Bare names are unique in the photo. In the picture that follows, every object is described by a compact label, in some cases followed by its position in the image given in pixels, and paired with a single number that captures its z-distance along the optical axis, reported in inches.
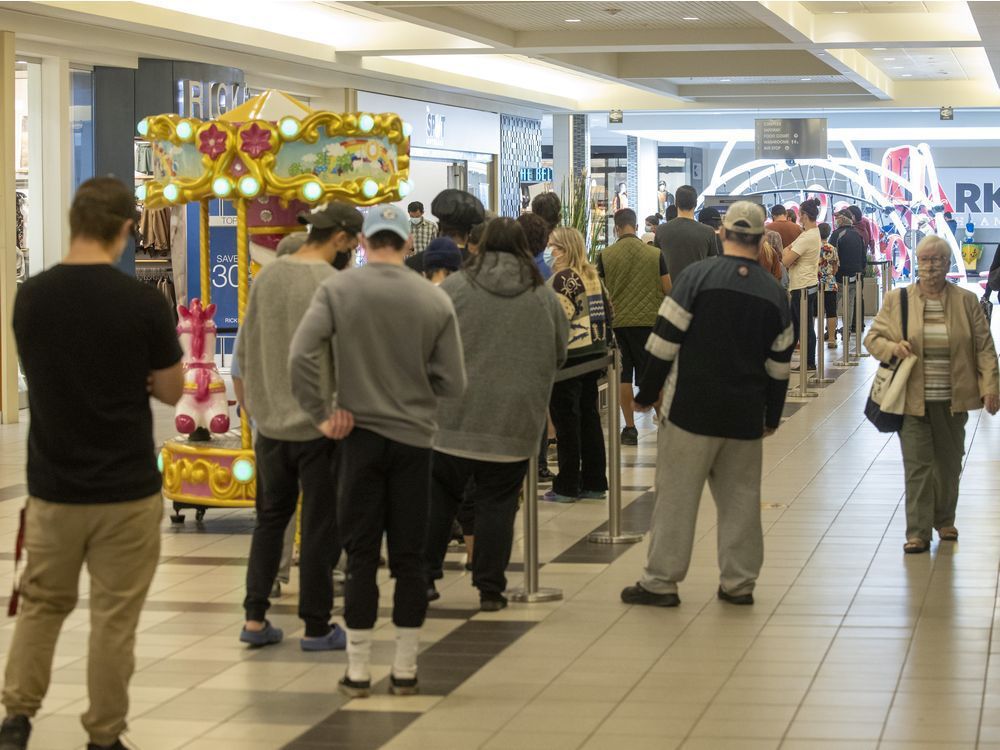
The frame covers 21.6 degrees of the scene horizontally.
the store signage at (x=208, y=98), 902.1
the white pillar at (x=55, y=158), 833.7
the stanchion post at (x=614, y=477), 458.6
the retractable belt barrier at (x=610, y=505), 394.5
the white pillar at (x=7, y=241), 777.4
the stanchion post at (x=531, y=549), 394.0
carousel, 465.4
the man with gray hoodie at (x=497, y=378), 363.0
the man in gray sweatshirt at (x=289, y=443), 334.6
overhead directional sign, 1745.1
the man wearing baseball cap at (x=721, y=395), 377.8
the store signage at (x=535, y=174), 1612.0
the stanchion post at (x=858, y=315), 1112.3
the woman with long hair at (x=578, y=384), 521.7
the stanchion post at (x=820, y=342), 966.7
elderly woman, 447.4
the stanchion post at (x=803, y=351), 872.0
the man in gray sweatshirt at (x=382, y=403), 298.2
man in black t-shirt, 249.7
